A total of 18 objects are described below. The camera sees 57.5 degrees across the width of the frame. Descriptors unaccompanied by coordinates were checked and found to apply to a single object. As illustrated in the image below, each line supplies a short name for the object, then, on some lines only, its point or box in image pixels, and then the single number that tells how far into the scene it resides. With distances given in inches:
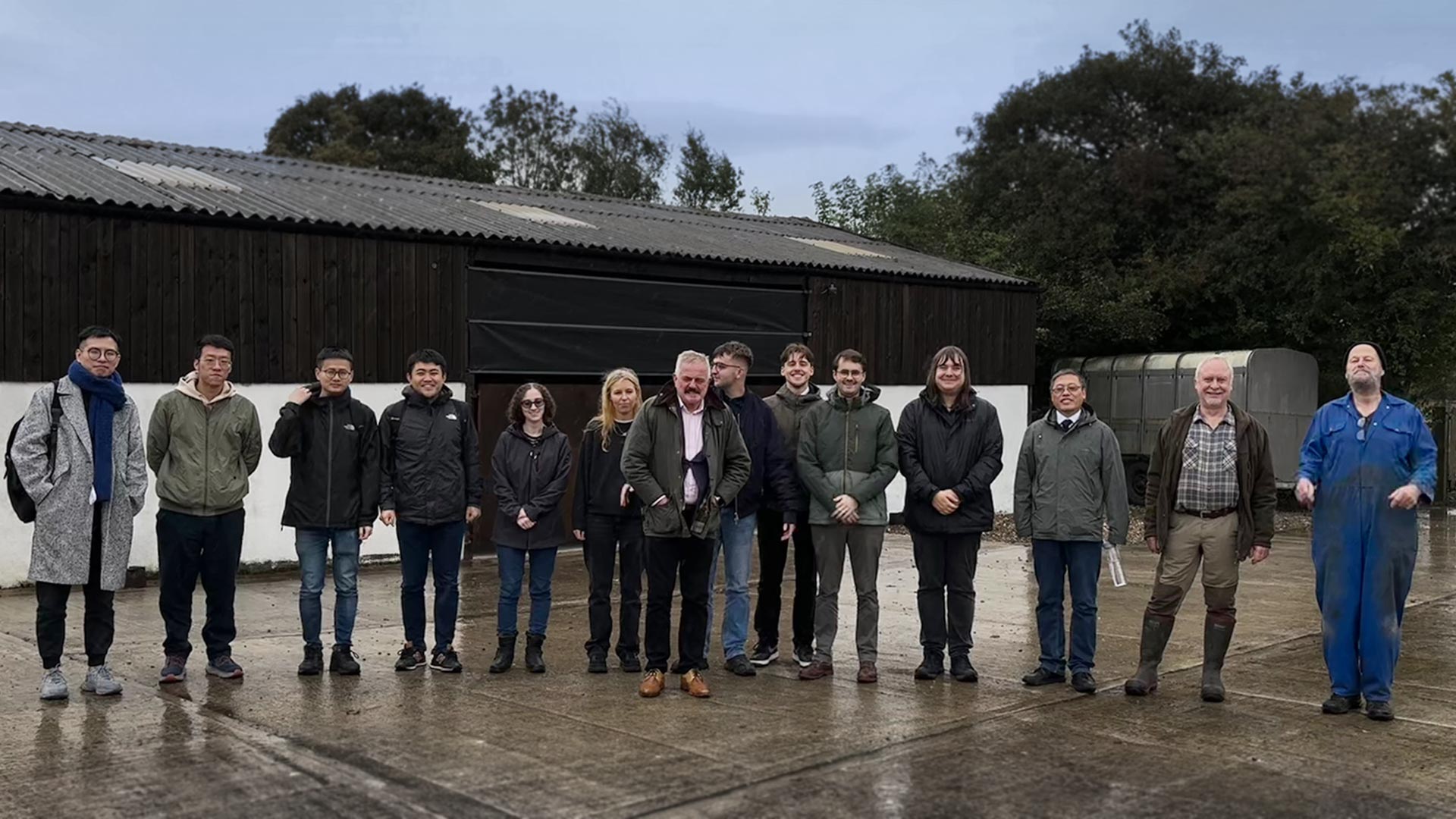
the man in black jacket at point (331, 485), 272.7
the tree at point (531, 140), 1892.2
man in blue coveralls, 242.8
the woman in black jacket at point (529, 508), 282.5
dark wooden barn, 442.3
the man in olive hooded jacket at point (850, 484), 269.3
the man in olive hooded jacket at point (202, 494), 263.0
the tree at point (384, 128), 1696.6
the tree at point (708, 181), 1813.0
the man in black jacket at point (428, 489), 275.9
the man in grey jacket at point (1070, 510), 264.7
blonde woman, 277.4
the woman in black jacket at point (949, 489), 268.8
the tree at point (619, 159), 1884.8
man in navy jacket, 274.1
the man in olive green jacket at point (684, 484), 259.0
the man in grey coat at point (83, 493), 245.9
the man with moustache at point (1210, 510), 254.7
